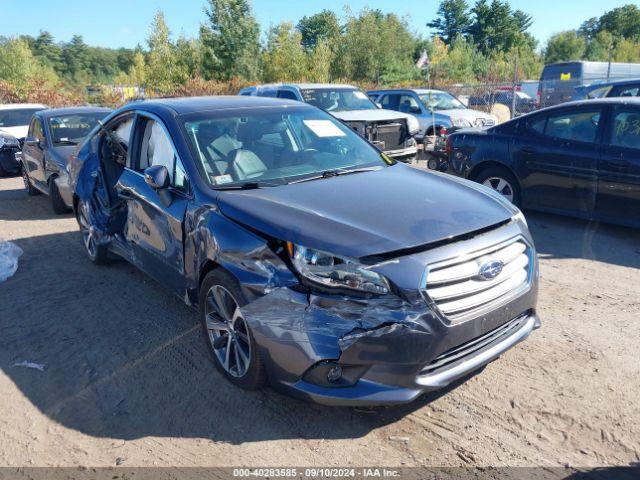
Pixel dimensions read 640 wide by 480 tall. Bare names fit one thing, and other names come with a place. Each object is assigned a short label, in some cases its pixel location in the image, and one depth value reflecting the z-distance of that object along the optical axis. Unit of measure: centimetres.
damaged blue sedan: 277
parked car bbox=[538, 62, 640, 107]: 2578
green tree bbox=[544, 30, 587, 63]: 6338
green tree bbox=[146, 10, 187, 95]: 3064
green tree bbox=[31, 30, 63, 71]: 9301
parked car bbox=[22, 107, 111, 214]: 838
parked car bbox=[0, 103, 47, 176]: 1292
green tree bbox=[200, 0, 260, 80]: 3152
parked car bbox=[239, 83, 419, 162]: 1066
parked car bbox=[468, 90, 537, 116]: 1991
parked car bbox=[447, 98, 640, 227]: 606
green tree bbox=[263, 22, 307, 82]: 3091
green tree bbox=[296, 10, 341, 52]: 7519
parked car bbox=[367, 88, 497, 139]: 1420
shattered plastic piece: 388
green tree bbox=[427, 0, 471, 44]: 8056
